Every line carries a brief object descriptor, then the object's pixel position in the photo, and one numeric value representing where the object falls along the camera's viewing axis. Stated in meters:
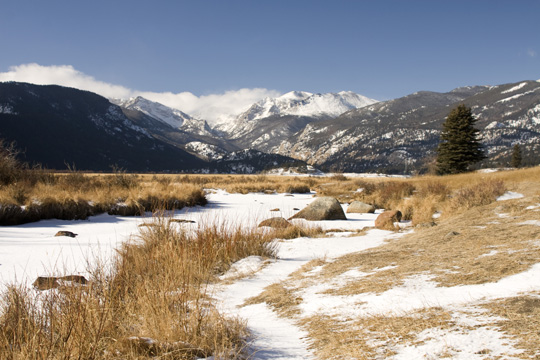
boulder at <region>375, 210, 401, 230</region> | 8.43
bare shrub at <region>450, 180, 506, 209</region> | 8.77
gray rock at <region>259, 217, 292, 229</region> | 8.34
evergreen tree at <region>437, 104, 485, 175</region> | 33.12
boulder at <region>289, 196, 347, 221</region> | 11.83
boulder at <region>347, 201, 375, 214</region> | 14.08
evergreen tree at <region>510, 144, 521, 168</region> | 53.34
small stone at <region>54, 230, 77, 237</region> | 7.66
